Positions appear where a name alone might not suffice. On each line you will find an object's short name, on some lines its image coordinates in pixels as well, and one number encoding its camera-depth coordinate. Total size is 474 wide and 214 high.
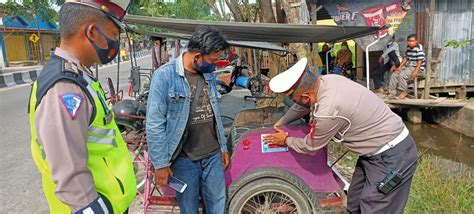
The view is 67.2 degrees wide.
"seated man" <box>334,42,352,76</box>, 11.89
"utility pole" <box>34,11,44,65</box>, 27.11
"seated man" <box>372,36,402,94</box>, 8.84
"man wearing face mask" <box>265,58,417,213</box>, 2.42
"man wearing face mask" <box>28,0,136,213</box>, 1.22
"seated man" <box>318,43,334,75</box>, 12.54
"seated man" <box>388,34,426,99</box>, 8.16
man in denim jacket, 2.41
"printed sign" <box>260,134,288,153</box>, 3.00
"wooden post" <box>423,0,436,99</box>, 7.73
